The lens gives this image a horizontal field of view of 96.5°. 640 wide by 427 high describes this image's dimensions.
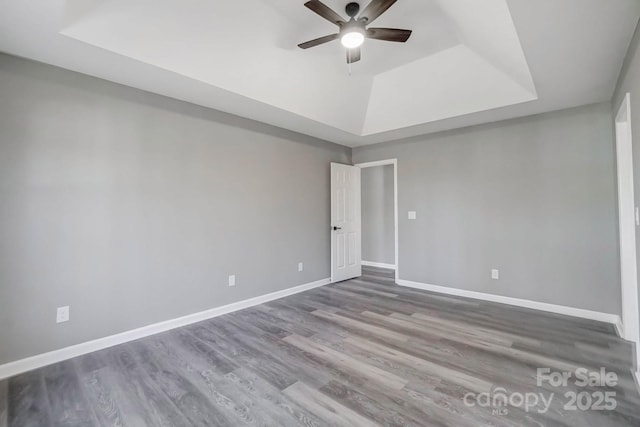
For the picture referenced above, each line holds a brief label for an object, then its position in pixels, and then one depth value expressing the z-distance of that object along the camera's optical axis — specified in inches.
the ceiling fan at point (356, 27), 79.9
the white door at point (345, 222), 194.5
